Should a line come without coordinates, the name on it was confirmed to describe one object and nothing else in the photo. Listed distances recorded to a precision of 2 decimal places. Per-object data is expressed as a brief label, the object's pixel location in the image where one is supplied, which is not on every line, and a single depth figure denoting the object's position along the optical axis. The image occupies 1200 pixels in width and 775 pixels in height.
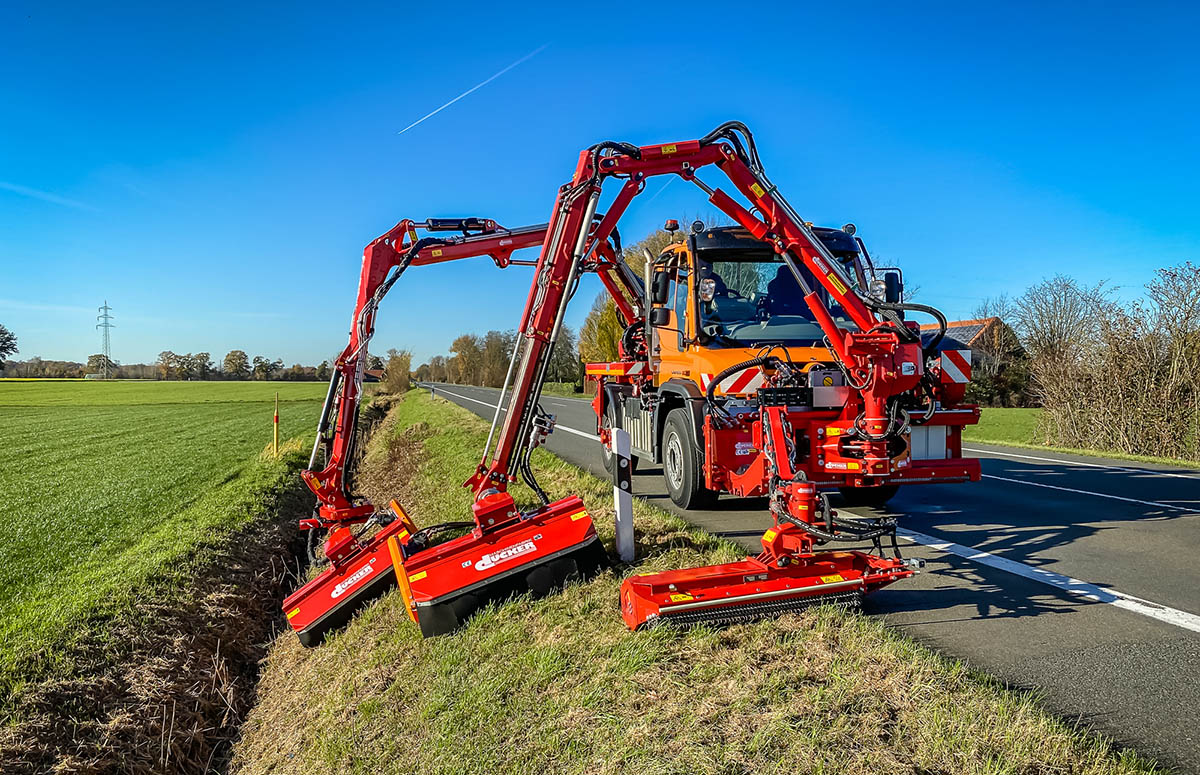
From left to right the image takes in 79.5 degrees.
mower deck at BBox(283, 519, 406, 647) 5.20
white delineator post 5.46
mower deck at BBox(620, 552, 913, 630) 4.06
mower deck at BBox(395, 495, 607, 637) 4.69
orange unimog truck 5.98
